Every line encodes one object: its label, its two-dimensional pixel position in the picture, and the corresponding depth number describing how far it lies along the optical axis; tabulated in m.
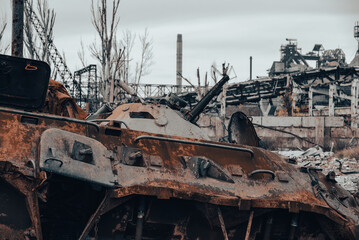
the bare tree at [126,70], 31.85
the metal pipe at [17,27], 10.91
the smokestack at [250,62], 65.38
